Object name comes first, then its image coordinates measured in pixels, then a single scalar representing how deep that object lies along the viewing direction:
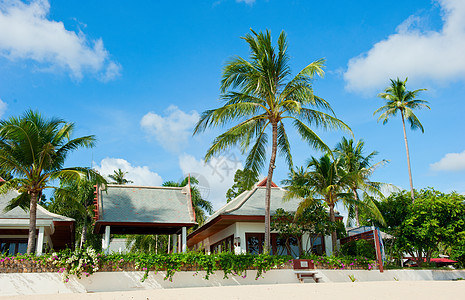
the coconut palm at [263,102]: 15.09
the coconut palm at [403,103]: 27.27
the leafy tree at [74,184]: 13.64
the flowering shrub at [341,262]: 14.98
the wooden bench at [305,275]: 14.22
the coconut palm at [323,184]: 17.05
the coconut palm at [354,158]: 26.84
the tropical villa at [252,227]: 17.23
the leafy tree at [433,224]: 17.91
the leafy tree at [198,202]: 30.92
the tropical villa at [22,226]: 15.91
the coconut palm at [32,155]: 13.14
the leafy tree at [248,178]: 15.96
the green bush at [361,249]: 17.09
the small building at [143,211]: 15.88
